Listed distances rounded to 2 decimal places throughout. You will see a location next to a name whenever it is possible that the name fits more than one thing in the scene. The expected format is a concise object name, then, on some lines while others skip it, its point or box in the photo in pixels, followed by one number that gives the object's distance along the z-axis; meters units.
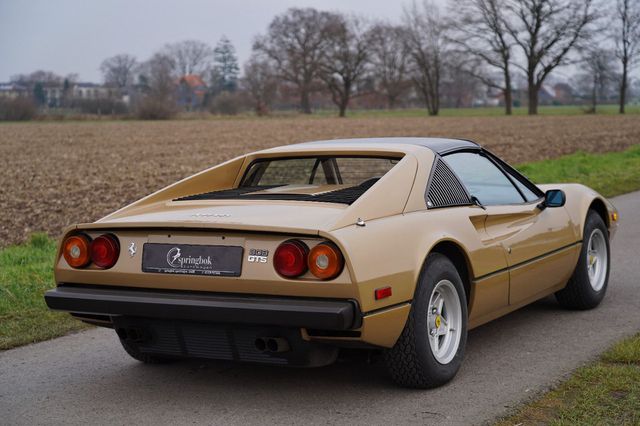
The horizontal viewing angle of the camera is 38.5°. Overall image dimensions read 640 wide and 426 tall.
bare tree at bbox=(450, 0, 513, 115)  76.56
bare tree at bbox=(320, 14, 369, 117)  95.00
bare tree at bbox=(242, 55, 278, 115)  95.00
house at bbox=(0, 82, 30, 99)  78.30
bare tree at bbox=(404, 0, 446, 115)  96.06
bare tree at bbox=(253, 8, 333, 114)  94.62
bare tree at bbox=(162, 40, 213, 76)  131.38
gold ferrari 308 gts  4.00
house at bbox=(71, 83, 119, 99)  89.56
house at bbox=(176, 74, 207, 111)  121.59
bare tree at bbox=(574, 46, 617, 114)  72.81
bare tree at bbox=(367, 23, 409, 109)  99.06
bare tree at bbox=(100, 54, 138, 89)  126.44
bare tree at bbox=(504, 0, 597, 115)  72.81
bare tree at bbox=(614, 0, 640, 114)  78.94
